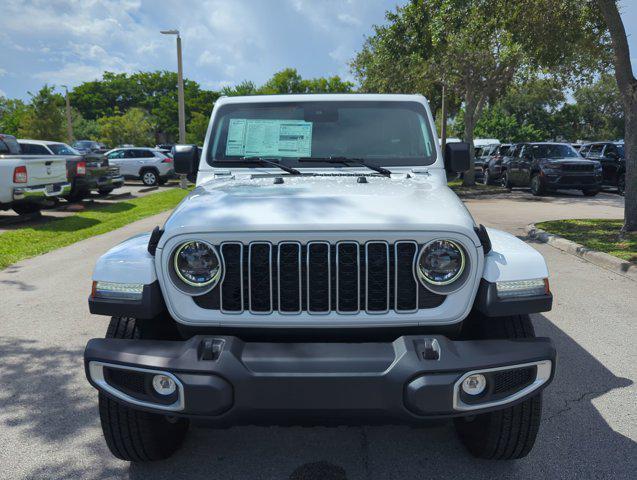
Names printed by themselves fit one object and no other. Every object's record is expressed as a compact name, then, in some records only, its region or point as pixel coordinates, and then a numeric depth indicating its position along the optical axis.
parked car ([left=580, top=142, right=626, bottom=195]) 19.31
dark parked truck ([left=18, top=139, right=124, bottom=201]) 14.42
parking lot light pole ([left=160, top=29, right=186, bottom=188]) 22.55
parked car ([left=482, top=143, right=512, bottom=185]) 22.75
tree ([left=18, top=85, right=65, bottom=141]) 36.81
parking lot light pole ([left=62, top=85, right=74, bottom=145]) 42.44
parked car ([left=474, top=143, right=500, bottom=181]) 26.48
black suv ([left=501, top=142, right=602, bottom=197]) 18.09
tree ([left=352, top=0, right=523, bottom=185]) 14.02
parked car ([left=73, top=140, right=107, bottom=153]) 37.81
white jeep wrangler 2.25
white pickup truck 10.89
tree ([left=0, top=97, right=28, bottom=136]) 45.53
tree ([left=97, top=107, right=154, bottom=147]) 57.19
